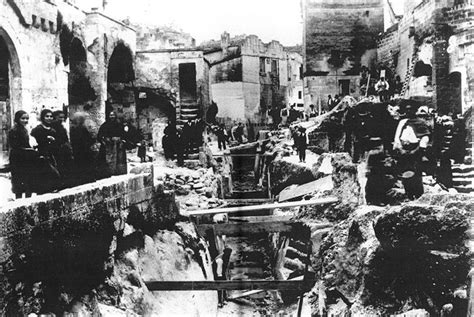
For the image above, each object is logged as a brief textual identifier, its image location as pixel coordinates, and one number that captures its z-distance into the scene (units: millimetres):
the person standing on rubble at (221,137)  28988
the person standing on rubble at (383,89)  23547
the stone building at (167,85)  30875
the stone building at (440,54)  23052
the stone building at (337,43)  38625
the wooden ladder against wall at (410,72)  28688
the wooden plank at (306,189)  13773
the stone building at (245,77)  48844
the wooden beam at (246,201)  18397
